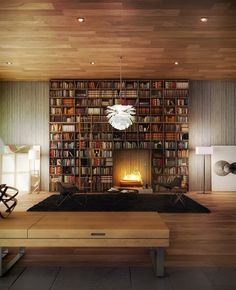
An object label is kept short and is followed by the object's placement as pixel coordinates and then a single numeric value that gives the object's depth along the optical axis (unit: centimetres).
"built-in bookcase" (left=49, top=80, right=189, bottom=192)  692
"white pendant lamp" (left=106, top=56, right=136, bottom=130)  558
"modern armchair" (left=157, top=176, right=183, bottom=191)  546
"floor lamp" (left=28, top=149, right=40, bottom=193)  653
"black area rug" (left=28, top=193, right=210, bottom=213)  484
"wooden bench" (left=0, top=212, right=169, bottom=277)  217
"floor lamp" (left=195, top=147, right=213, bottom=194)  659
